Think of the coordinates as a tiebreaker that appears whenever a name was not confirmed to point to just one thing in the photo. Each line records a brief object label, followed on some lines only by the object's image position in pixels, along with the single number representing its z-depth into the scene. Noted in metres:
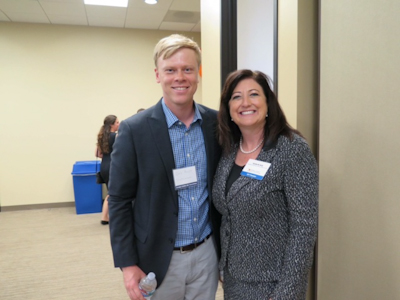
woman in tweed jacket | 1.11
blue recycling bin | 5.31
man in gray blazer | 1.30
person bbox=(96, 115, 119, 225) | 4.46
